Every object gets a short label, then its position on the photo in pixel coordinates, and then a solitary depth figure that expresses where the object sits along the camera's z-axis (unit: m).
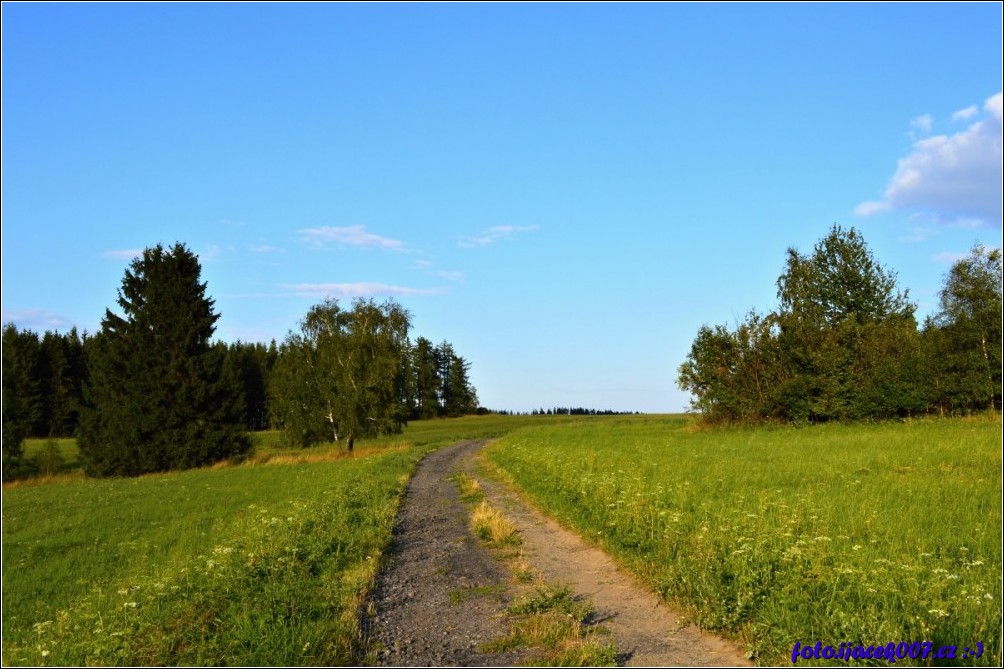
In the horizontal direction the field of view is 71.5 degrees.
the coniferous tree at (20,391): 48.59
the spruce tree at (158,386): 46.16
